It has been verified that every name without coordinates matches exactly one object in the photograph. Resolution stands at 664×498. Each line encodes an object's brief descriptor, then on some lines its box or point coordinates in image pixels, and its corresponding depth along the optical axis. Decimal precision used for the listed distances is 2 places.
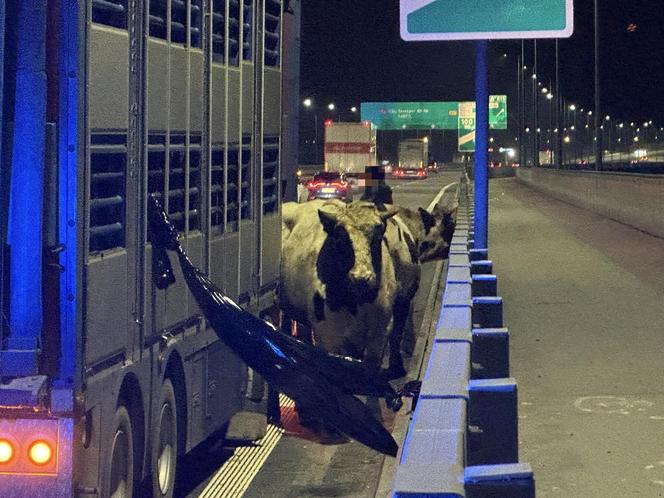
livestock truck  6.36
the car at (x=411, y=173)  116.06
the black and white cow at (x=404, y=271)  13.55
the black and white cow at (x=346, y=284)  11.84
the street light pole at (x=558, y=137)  86.62
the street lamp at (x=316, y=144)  127.28
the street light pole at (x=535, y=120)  99.04
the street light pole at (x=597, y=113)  57.69
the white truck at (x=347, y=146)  73.00
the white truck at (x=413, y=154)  118.81
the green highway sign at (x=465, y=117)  98.58
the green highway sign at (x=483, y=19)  13.59
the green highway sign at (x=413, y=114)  127.38
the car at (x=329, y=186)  61.62
